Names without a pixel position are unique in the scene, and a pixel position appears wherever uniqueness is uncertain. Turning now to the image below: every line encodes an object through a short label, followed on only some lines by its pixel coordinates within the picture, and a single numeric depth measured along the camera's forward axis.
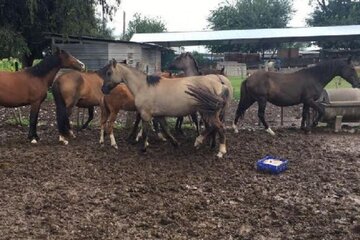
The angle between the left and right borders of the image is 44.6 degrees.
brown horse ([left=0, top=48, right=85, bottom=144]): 8.21
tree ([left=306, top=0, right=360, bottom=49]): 53.22
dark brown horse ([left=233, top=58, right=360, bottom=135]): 9.98
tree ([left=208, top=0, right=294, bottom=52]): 59.44
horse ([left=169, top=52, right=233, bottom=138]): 9.88
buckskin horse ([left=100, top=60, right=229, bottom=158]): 7.58
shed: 21.03
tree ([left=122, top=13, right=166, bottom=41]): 63.06
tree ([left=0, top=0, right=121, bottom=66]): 16.53
